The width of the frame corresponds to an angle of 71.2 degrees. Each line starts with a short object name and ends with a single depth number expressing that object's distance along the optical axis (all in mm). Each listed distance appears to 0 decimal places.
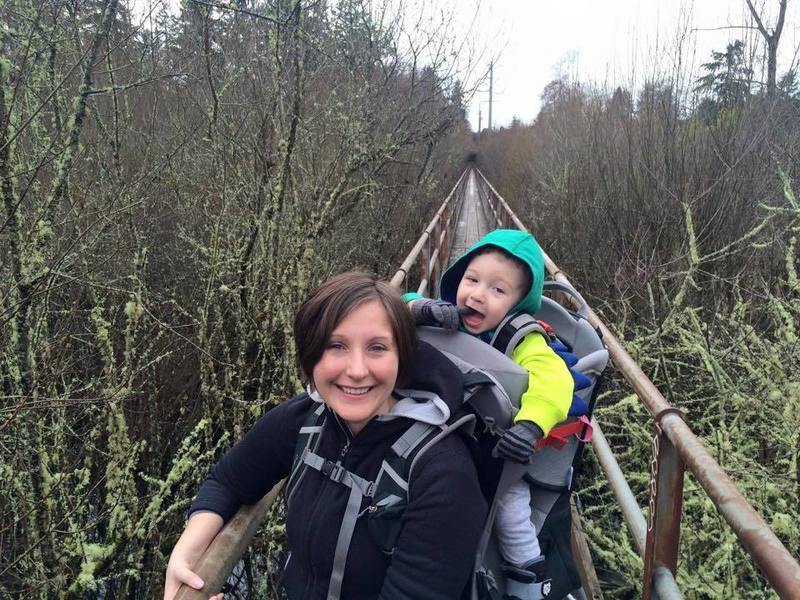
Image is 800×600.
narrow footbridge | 883
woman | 1158
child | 1421
